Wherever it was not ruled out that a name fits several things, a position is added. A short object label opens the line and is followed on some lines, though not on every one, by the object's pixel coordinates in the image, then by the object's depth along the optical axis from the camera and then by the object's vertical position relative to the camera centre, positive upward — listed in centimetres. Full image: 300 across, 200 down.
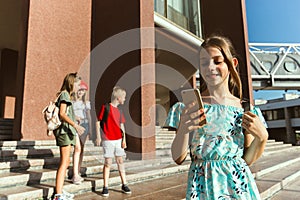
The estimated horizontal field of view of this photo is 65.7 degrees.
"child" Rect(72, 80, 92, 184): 346 +15
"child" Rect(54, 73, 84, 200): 288 +0
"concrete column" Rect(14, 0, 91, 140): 573 +216
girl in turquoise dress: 112 -4
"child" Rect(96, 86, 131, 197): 334 -8
